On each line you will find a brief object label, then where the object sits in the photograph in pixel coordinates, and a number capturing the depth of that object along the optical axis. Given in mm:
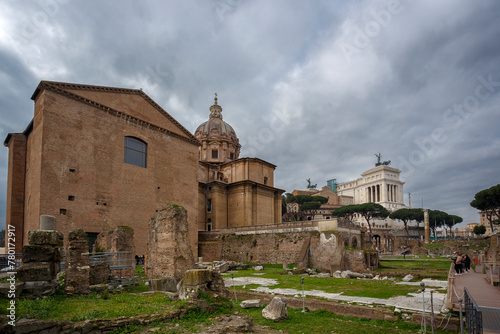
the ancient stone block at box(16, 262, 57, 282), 9164
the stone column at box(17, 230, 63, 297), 9188
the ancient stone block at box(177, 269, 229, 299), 8852
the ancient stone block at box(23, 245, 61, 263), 9578
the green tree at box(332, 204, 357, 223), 72531
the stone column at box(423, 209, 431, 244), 58350
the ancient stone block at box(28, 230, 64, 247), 9901
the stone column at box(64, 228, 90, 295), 10414
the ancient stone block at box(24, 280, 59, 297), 9086
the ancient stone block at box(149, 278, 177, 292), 12445
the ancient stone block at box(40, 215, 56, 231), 11945
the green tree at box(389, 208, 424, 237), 75056
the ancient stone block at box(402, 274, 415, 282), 17156
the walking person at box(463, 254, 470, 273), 16625
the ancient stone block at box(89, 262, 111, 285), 12672
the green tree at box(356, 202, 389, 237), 69125
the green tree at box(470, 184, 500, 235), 47219
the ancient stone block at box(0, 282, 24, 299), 8058
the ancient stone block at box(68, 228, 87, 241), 10867
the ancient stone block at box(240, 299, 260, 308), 11023
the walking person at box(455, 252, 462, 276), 15273
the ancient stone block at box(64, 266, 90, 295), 10352
